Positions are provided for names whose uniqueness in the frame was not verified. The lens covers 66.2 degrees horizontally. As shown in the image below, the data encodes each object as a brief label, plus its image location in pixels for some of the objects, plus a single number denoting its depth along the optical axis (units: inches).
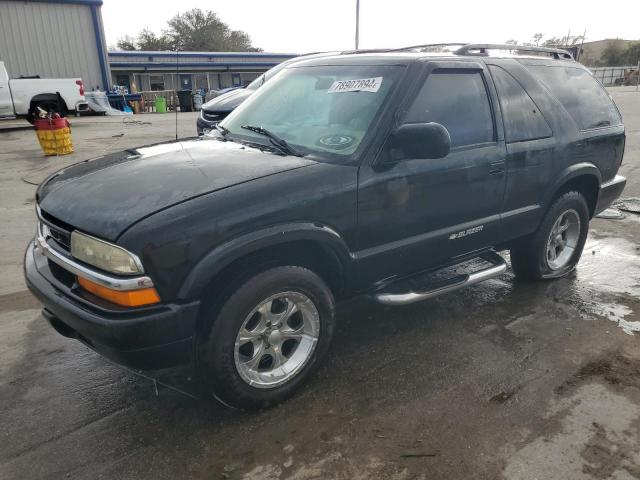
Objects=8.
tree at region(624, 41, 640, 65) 2832.2
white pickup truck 590.9
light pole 752.3
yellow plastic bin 401.7
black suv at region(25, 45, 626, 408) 90.0
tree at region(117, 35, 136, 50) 2182.7
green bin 1034.3
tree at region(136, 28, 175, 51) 2178.9
